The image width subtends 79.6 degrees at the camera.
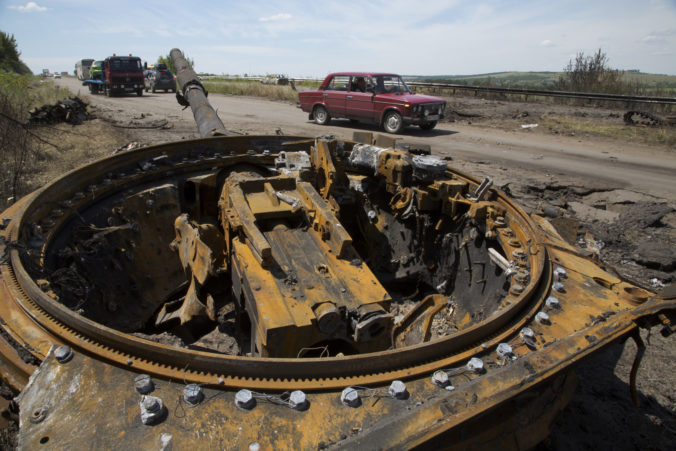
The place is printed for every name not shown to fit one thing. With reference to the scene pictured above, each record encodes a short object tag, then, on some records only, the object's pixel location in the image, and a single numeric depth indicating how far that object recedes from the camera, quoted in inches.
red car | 539.2
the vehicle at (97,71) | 1111.2
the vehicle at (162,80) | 1176.8
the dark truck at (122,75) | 993.5
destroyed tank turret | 65.9
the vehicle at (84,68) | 1593.3
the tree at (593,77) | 918.4
